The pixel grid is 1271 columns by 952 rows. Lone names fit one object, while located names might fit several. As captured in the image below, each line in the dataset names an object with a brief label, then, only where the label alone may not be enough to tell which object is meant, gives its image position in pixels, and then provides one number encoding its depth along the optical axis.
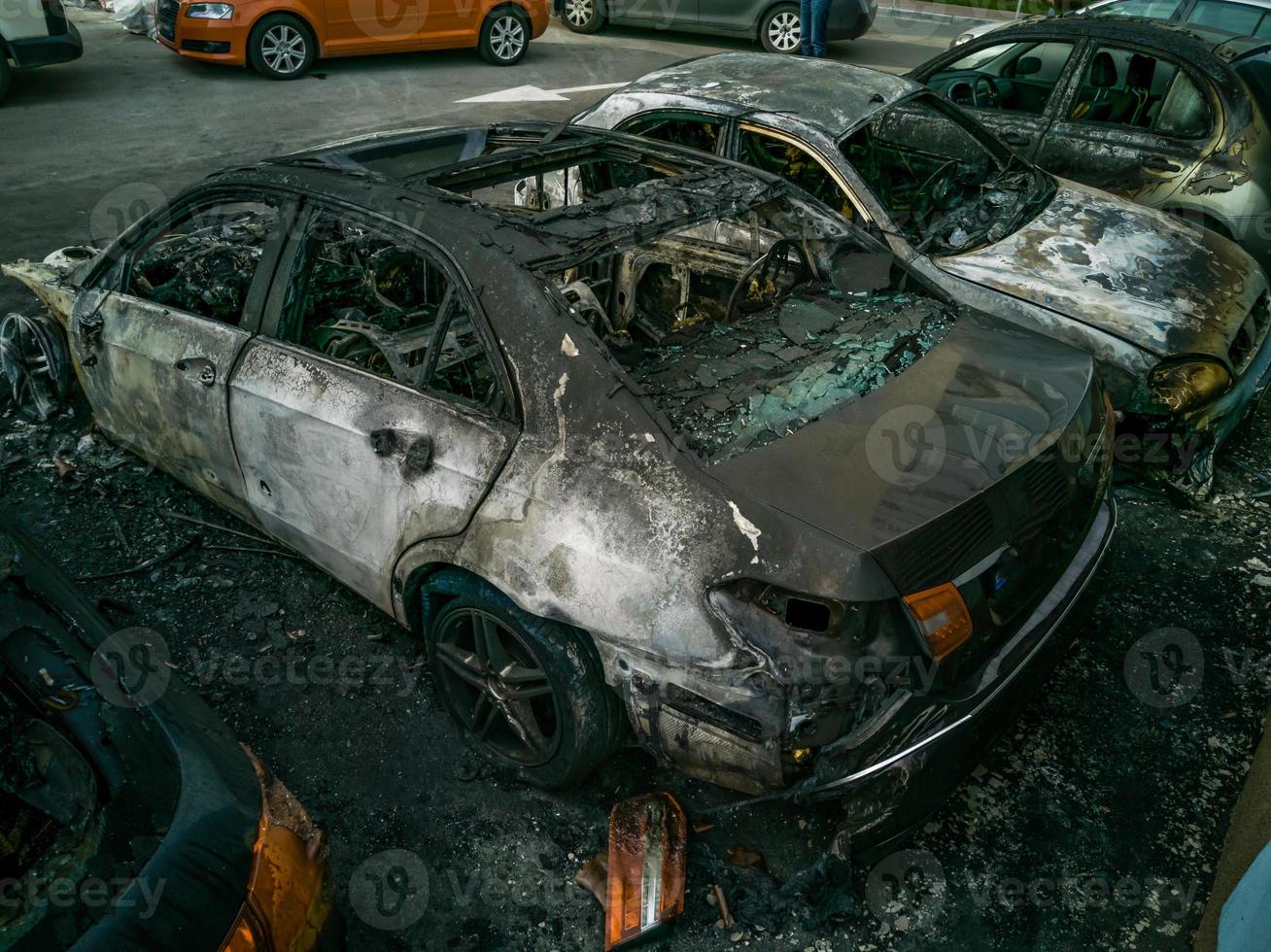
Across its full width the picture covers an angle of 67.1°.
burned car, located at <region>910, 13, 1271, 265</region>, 5.61
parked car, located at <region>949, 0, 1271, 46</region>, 7.24
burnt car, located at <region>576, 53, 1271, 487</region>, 4.14
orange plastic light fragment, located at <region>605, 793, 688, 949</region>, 2.51
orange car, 10.02
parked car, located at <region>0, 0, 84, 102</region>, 8.93
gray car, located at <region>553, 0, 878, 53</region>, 12.16
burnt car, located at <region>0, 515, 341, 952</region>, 1.72
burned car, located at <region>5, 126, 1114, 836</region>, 2.31
